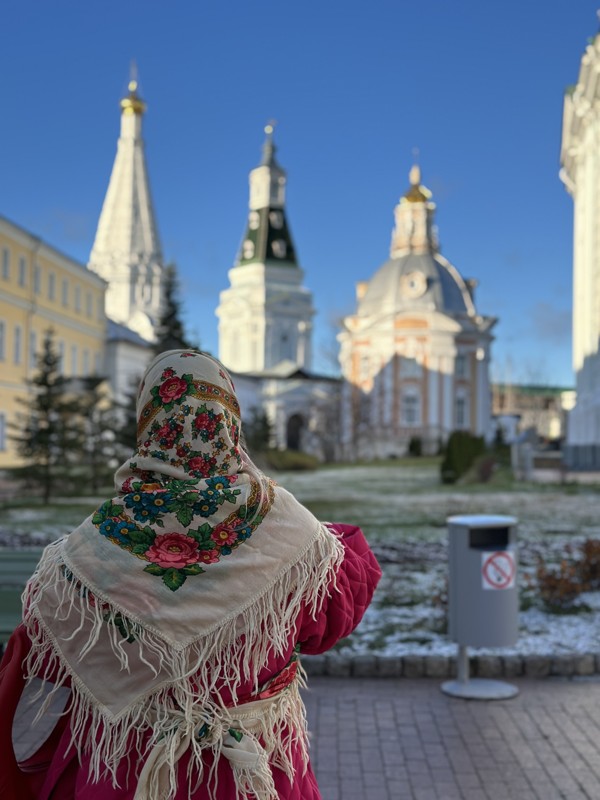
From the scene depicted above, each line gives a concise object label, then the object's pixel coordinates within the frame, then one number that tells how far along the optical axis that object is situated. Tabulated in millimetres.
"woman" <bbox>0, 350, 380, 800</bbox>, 2146
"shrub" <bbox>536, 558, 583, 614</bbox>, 8133
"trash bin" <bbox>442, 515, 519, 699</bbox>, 6102
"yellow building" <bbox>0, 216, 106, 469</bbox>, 39875
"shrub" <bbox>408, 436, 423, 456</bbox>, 56250
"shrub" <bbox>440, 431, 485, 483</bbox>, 27875
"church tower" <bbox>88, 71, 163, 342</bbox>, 81688
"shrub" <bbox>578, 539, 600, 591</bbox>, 9039
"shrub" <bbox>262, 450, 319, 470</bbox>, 36406
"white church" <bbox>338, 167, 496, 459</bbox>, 68625
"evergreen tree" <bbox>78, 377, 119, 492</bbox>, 22922
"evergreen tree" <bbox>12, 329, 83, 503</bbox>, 20969
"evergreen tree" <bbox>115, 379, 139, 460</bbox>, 23752
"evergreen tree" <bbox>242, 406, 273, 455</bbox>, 37838
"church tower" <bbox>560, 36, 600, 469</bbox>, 38438
